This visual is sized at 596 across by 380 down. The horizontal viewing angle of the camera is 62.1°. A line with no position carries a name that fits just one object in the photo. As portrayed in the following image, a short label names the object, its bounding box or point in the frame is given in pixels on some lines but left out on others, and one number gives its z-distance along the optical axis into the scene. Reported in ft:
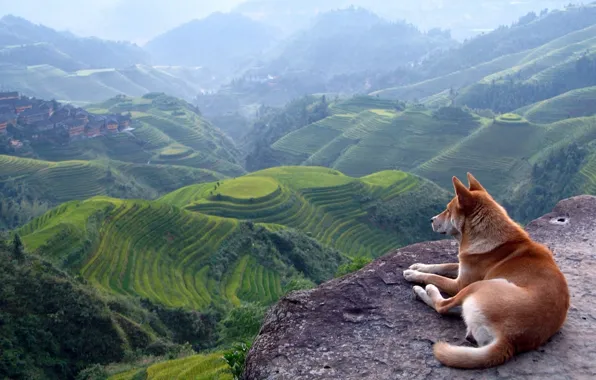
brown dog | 11.80
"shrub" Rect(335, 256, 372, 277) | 59.41
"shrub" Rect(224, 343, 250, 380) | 16.25
